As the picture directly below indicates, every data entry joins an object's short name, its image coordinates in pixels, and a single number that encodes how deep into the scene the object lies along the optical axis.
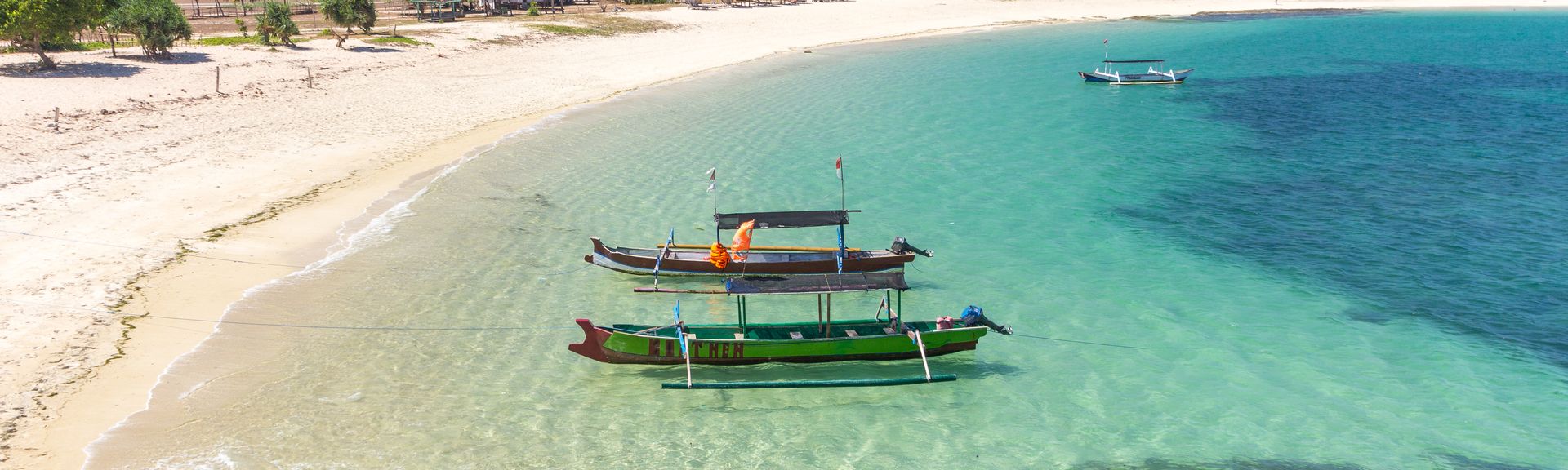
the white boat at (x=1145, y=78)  59.62
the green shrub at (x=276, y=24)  53.06
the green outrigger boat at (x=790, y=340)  18.64
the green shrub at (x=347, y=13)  56.59
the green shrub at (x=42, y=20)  40.16
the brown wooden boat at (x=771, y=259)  23.55
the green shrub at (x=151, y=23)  45.28
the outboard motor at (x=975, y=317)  19.33
